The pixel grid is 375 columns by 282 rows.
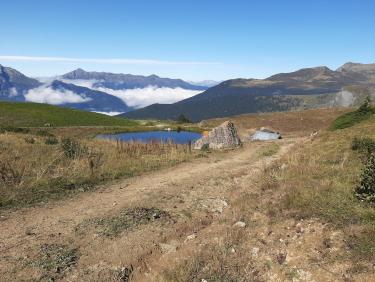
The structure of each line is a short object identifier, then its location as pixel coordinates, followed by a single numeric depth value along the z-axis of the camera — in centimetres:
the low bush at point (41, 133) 4655
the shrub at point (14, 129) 4821
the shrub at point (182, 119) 12422
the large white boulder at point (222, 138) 4319
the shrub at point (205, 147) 4005
